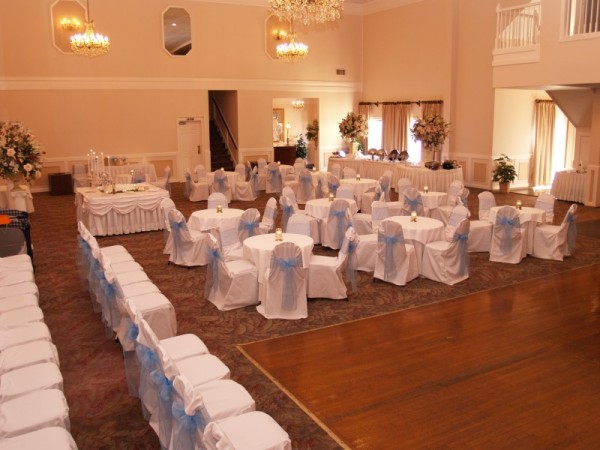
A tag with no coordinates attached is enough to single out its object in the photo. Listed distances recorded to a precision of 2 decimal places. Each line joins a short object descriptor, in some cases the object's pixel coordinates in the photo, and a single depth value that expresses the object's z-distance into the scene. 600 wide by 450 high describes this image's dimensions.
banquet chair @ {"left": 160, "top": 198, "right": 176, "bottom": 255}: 8.89
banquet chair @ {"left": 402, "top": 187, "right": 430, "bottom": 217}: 9.76
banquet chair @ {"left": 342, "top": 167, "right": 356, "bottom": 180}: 13.78
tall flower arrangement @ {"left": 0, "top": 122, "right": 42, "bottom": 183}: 8.97
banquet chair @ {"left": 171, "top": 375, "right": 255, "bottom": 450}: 3.24
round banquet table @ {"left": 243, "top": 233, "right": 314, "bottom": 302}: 6.84
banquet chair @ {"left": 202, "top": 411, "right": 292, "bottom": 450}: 3.06
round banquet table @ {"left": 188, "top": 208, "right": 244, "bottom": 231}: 8.98
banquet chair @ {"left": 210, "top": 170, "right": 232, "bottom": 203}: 14.38
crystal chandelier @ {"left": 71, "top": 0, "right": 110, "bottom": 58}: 13.40
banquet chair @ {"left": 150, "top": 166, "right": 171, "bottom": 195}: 14.14
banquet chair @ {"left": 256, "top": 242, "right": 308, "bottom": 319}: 6.43
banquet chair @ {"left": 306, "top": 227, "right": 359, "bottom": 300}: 7.03
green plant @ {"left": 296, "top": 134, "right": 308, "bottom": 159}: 21.91
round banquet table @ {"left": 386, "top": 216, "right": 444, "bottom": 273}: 8.00
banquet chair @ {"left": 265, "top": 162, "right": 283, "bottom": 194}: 15.93
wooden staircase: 19.84
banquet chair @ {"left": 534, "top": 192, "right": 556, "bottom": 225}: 9.74
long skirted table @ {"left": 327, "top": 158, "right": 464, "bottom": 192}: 14.79
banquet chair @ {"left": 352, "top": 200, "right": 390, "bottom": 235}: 9.48
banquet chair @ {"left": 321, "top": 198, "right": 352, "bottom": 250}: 9.30
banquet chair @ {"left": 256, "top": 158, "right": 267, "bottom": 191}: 16.45
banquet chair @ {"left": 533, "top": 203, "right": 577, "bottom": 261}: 8.97
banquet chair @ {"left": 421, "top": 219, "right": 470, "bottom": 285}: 7.79
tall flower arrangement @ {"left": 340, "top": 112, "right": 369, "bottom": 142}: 18.81
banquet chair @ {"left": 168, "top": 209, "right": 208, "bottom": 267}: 8.48
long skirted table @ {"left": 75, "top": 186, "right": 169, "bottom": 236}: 10.63
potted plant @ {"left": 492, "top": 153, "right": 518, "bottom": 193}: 15.93
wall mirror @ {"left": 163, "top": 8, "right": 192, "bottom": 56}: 17.55
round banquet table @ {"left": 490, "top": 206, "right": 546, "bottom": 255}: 9.16
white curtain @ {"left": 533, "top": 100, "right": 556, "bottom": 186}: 16.72
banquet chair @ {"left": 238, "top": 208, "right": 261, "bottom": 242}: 8.38
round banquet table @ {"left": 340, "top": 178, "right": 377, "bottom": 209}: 12.62
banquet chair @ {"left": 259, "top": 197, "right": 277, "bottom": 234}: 9.09
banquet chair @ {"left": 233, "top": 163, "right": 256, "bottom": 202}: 14.98
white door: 18.45
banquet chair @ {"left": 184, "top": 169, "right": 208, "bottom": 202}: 14.66
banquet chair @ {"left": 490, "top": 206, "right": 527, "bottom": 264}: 8.79
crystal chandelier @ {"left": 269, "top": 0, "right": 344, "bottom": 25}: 8.37
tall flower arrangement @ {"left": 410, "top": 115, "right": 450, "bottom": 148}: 15.48
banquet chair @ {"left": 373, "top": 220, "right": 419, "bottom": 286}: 7.64
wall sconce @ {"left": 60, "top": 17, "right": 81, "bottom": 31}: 15.88
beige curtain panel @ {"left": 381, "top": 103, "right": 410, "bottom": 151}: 18.86
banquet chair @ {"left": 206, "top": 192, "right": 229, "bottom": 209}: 10.03
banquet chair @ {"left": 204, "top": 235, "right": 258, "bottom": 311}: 6.79
